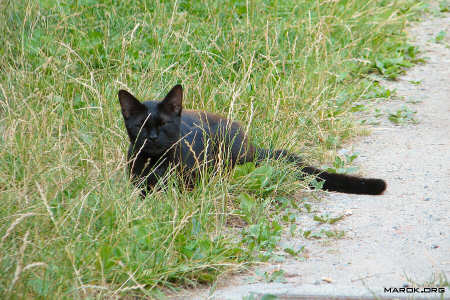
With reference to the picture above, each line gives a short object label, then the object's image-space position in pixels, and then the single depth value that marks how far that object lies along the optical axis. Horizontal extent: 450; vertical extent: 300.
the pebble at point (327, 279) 6.11
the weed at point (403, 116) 10.83
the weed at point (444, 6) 16.91
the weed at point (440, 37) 14.70
